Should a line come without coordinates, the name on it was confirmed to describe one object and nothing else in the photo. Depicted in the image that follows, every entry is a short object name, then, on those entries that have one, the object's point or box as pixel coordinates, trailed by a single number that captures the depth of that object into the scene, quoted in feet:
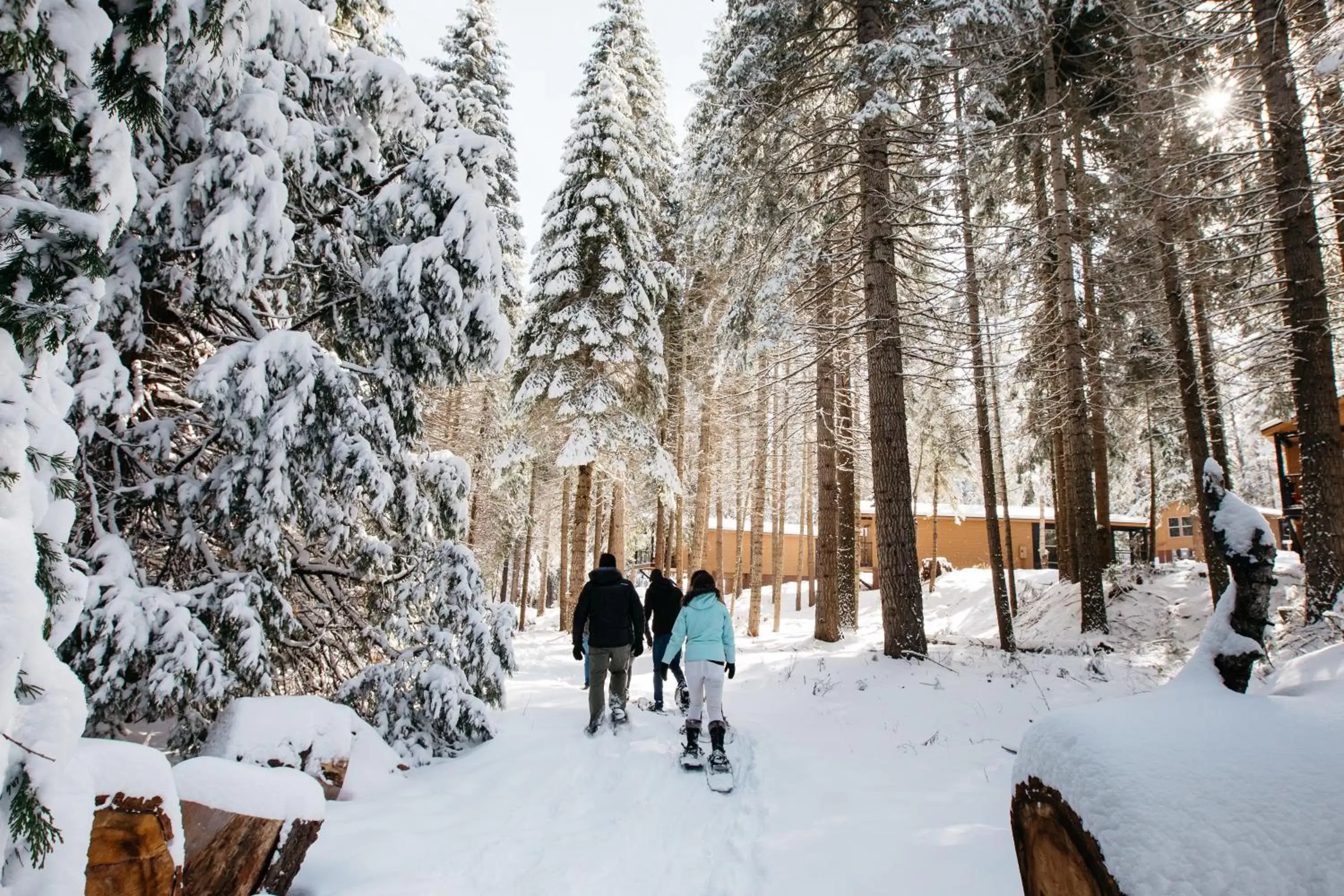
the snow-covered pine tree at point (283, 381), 14.37
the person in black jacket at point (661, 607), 29.86
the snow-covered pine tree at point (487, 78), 48.85
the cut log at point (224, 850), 9.50
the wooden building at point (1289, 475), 44.60
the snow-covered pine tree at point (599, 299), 44.80
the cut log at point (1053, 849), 6.15
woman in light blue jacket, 19.62
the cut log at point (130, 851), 7.57
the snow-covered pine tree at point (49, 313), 6.02
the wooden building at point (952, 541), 129.29
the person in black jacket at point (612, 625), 23.45
